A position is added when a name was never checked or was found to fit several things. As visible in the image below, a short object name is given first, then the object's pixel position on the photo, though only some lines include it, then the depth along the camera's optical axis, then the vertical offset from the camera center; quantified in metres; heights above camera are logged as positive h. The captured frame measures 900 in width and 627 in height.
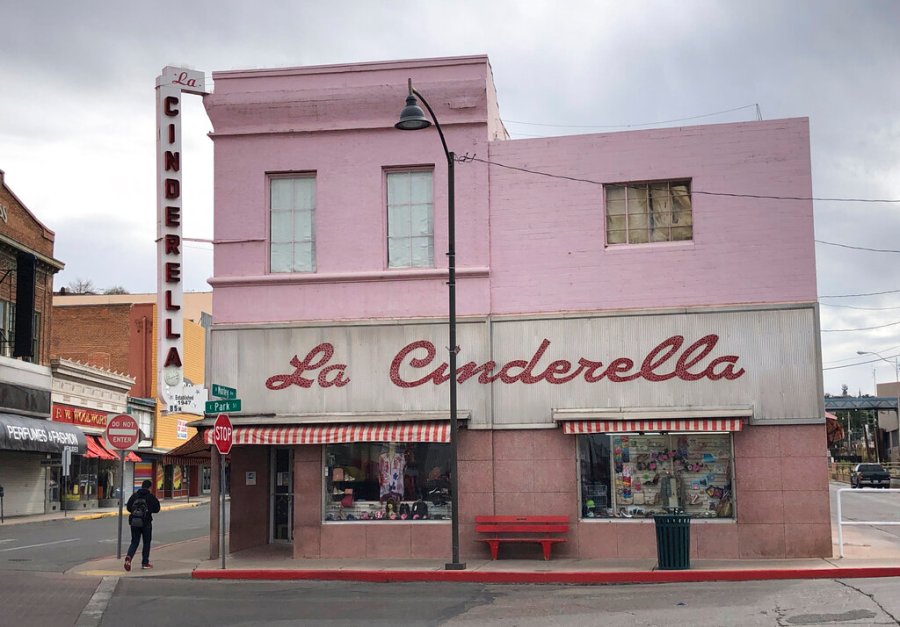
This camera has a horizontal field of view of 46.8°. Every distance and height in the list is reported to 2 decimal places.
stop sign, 18.47 +0.21
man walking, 19.08 -1.28
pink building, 19.02 +2.34
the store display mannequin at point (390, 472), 20.20 -0.56
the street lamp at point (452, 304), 17.66 +2.41
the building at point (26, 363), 37.41 +3.15
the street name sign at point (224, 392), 18.95 +0.98
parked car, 58.12 -2.15
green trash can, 16.69 -1.62
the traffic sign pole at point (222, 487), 18.72 -0.76
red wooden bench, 18.92 -1.59
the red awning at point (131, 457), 47.96 -0.46
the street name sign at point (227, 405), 18.89 +0.73
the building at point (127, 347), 54.22 +5.28
